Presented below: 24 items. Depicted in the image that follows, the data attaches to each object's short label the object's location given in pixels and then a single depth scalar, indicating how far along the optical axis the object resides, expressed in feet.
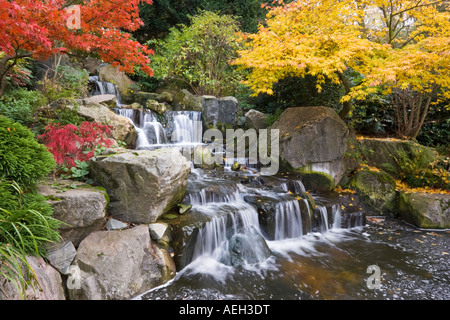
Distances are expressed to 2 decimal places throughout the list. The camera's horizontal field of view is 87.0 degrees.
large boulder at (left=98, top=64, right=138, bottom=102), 37.50
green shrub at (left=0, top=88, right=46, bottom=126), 17.56
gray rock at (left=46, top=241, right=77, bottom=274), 10.20
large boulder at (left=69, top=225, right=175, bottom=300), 10.66
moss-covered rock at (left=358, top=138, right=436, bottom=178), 24.54
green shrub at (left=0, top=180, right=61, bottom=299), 8.00
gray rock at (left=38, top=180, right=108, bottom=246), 11.06
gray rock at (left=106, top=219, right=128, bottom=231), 12.71
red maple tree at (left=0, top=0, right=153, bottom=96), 10.49
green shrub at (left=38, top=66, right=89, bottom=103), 22.34
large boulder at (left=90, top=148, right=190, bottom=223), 13.32
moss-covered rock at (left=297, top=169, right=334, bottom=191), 23.71
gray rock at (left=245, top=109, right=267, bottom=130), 31.77
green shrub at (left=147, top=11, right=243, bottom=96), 38.19
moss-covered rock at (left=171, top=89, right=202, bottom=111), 35.14
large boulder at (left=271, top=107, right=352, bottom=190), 23.84
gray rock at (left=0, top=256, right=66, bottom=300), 7.77
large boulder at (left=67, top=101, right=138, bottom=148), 19.74
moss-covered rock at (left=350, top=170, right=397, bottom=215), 22.82
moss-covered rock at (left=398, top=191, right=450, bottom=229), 20.04
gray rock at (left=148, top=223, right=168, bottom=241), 13.00
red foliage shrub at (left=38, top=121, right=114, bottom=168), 14.44
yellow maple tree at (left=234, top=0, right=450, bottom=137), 17.75
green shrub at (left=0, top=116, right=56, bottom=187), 9.36
